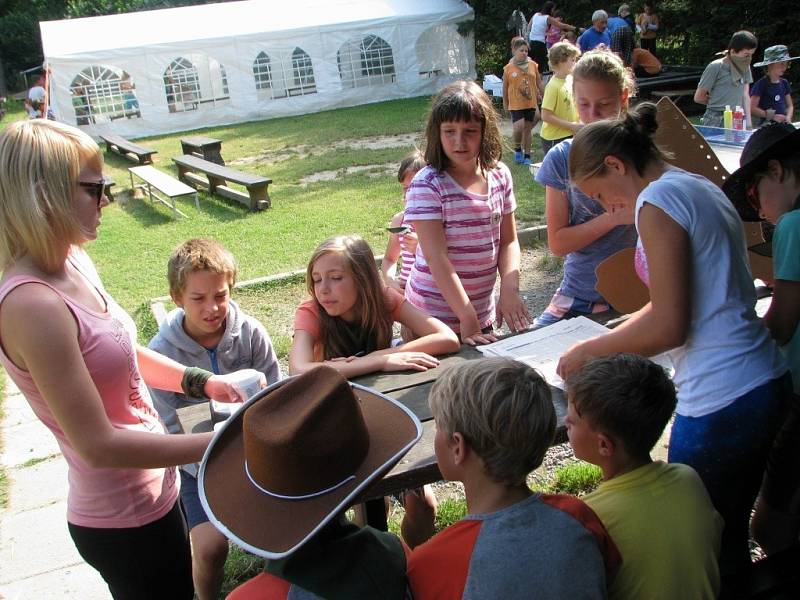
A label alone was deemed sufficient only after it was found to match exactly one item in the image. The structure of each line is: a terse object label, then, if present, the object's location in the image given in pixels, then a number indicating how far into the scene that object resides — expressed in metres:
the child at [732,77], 8.43
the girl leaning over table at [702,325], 1.75
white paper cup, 2.17
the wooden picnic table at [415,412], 1.85
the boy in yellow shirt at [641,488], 1.57
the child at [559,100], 7.49
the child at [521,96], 10.70
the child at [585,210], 2.74
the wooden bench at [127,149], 12.85
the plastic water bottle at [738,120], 6.86
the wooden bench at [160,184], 9.66
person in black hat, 1.96
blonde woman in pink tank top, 1.58
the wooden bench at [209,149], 12.43
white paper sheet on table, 2.30
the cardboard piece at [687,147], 2.82
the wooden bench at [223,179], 9.44
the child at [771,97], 8.43
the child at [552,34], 16.12
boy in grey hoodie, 2.63
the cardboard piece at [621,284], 2.35
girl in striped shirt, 2.76
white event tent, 17.73
